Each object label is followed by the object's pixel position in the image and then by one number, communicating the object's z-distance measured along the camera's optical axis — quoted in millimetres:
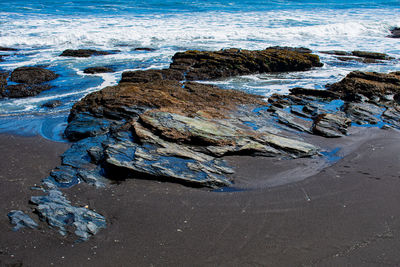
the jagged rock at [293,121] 8305
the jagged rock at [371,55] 17797
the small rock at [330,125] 8031
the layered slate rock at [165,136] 5910
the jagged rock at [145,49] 19719
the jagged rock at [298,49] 19080
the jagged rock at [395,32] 27216
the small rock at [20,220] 4485
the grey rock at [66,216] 4488
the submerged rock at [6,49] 18922
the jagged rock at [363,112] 9070
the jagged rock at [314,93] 10992
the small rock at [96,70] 14086
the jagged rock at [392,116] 8922
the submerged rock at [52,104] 10049
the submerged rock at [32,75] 12287
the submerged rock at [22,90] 10914
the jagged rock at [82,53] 17328
